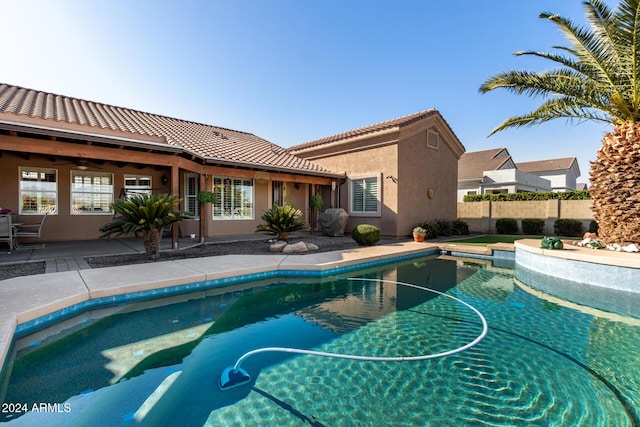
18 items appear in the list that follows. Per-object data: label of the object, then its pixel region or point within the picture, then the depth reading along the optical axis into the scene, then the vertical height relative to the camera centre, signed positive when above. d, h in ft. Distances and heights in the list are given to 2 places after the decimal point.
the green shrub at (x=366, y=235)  40.09 -3.04
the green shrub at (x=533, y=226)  58.34 -2.69
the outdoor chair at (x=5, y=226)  29.30 -1.33
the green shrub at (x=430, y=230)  50.16 -3.08
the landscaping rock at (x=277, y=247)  35.38 -4.09
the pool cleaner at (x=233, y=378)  11.23 -6.34
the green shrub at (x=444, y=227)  54.24 -2.82
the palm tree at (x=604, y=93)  27.94 +12.11
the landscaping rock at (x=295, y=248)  34.63 -4.17
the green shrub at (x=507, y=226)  60.57 -2.79
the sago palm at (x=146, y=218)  27.76 -0.53
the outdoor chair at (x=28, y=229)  37.40 -2.10
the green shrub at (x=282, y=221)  39.02 -1.13
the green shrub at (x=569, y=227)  54.34 -2.78
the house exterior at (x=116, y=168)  28.32 +5.82
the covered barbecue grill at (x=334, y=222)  49.62 -1.61
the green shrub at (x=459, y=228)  58.13 -3.06
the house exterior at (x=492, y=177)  88.22 +11.03
